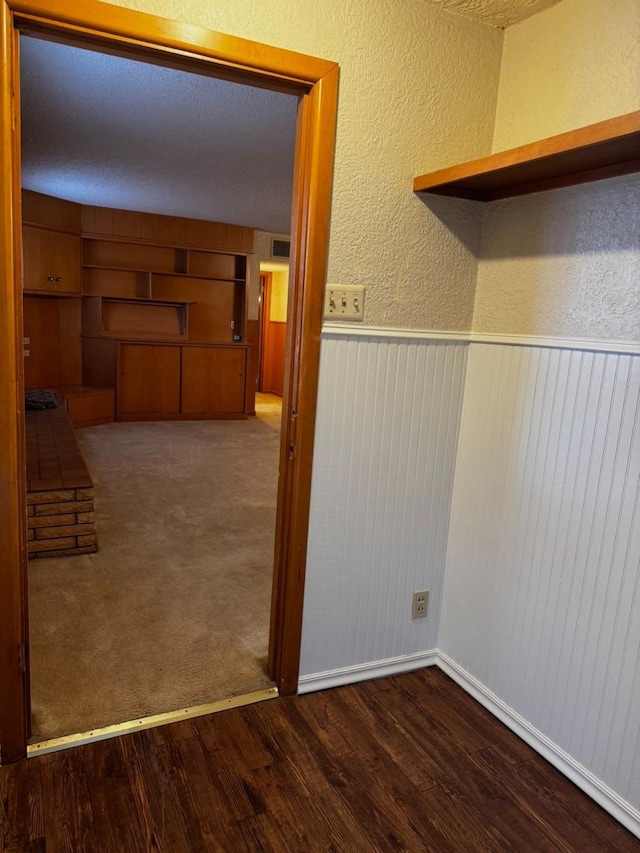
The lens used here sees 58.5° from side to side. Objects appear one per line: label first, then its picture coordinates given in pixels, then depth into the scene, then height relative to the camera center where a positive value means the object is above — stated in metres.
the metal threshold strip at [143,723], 1.66 -1.26
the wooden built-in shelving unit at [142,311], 6.00 -0.01
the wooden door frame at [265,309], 8.87 +0.14
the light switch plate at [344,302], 1.77 +0.07
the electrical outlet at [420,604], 2.13 -1.01
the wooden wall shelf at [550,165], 1.26 +0.45
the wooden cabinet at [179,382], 6.43 -0.79
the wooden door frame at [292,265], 1.39 +0.14
